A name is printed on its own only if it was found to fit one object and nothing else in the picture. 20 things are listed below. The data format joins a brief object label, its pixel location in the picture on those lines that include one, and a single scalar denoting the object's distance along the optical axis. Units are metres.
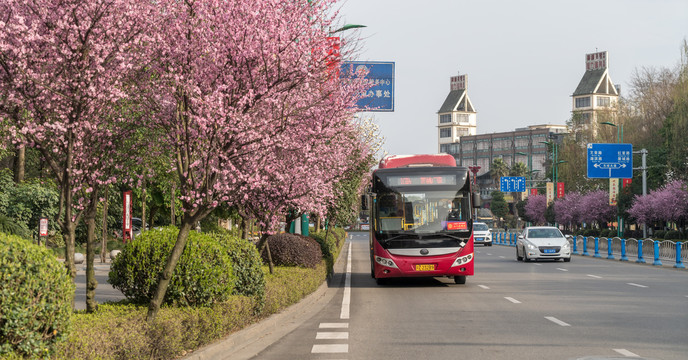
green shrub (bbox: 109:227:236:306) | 11.08
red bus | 22.33
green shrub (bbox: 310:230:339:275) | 26.69
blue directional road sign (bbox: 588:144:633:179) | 51.34
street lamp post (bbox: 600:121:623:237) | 61.90
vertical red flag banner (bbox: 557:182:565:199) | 83.38
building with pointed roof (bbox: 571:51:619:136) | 196.12
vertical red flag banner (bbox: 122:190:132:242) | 31.52
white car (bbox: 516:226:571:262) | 36.97
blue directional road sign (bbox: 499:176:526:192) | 97.73
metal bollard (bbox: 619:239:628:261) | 39.12
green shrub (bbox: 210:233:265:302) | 13.25
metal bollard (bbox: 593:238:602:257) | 44.17
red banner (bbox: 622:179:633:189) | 66.55
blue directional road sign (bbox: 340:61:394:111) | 34.56
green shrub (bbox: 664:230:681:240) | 52.06
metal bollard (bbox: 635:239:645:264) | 36.62
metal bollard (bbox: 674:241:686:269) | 32.25
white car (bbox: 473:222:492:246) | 62.94
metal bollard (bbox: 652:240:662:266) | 34.56
